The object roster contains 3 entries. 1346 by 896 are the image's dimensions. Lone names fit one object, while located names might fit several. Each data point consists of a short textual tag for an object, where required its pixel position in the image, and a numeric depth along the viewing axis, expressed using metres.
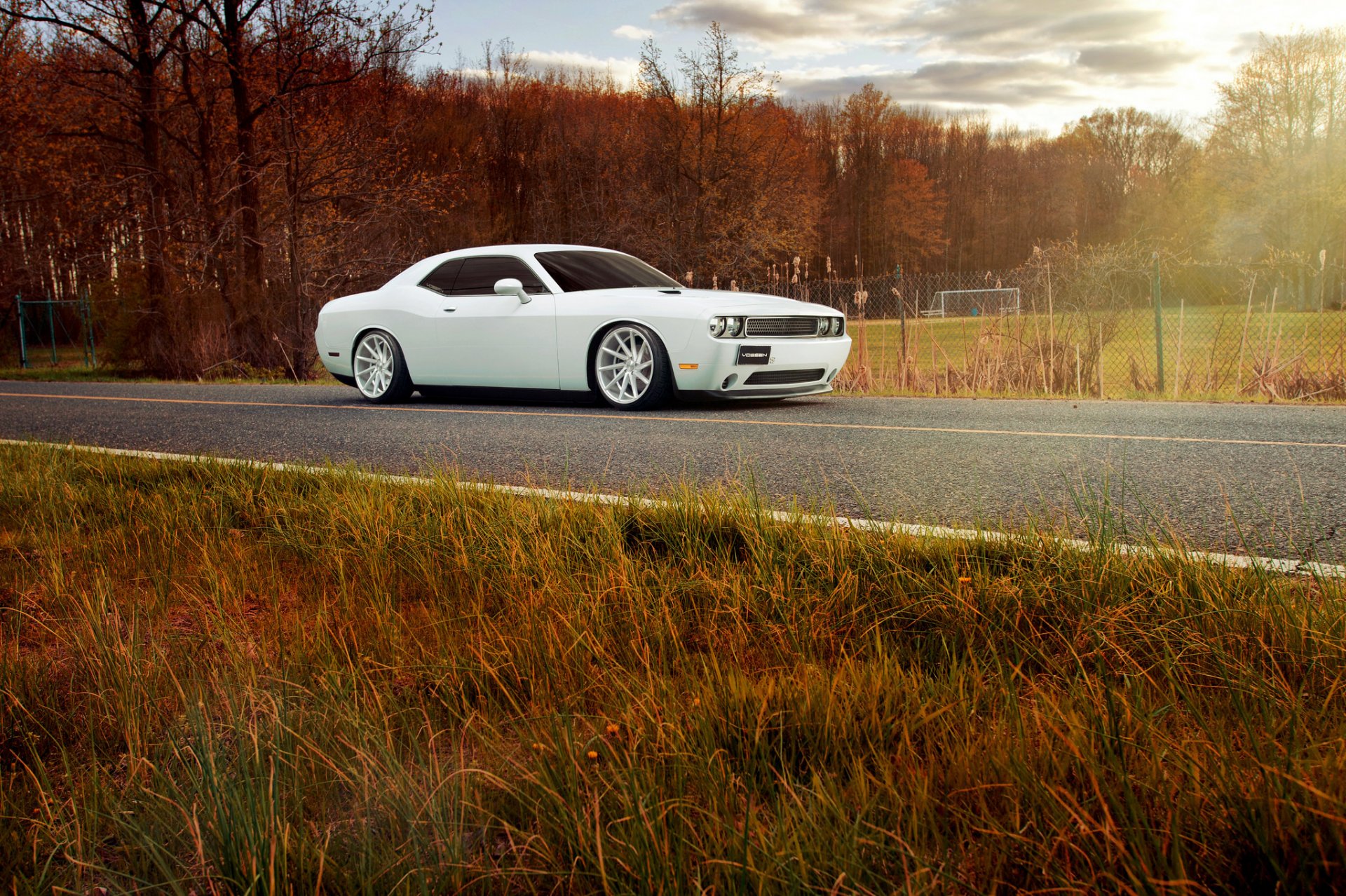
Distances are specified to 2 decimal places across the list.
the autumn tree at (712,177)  40.41
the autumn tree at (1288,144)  41.75
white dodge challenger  8.36
